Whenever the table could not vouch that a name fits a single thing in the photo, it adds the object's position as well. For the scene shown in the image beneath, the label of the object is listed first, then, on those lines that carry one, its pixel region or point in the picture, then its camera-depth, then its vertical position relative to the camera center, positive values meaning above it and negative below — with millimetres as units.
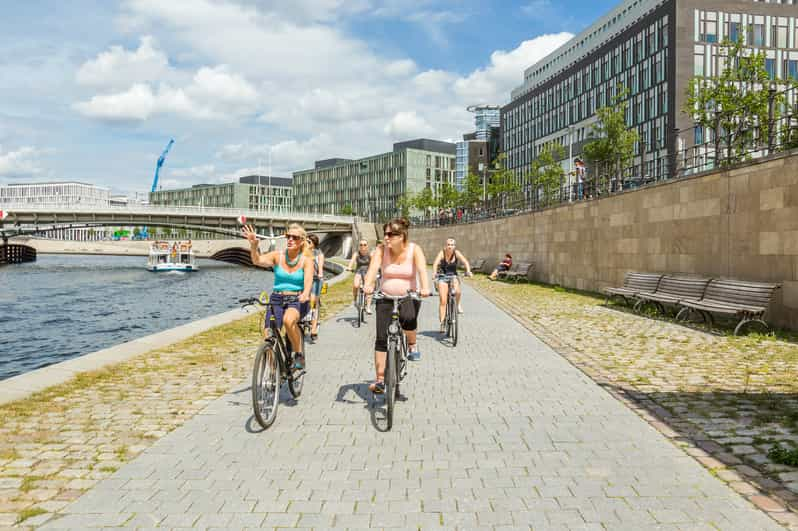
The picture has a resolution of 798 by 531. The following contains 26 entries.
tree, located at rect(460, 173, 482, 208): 62281 +5738
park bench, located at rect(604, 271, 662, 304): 14320 -736
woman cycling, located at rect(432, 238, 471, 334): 10320 -260
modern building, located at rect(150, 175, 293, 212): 142750 +12173
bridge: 63719 +3062
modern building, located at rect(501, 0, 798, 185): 51500 +16431
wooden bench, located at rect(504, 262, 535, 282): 25703 -799
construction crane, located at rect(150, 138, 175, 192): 171675 +22505
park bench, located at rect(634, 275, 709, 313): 12195 -763
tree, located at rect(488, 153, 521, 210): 57994 +6057
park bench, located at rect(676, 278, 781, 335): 10211 -775
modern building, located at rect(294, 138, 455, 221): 115000 +13233
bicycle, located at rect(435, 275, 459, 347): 10114 -896
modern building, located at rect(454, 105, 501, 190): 98119 +16466
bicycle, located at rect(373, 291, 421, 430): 5287 -908
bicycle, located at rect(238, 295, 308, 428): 5156 -1014
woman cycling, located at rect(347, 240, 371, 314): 12539 -226
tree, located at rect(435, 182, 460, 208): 71375 +5807
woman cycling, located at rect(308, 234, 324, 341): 10234 -409
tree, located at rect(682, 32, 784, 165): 20391 +5210
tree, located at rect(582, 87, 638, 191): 30322 +5319
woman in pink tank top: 5820 -225
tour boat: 62031 -867
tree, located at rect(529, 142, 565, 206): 42656 +5760
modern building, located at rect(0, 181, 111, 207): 175250 +13766
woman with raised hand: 5848 -265
